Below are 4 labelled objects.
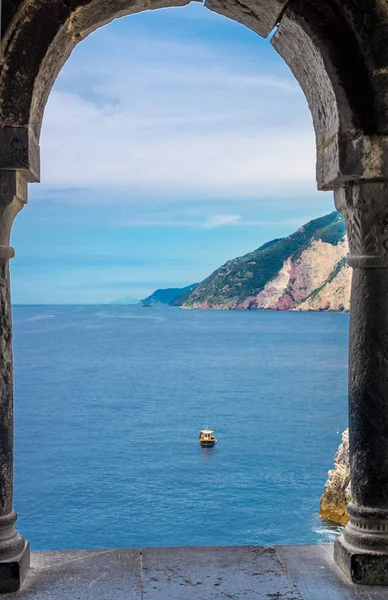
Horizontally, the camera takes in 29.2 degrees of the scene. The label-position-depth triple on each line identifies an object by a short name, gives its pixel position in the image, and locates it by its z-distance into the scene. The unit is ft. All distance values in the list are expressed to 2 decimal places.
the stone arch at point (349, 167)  14.46
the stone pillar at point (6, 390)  14.42
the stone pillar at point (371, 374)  14.83
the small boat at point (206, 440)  175.94
